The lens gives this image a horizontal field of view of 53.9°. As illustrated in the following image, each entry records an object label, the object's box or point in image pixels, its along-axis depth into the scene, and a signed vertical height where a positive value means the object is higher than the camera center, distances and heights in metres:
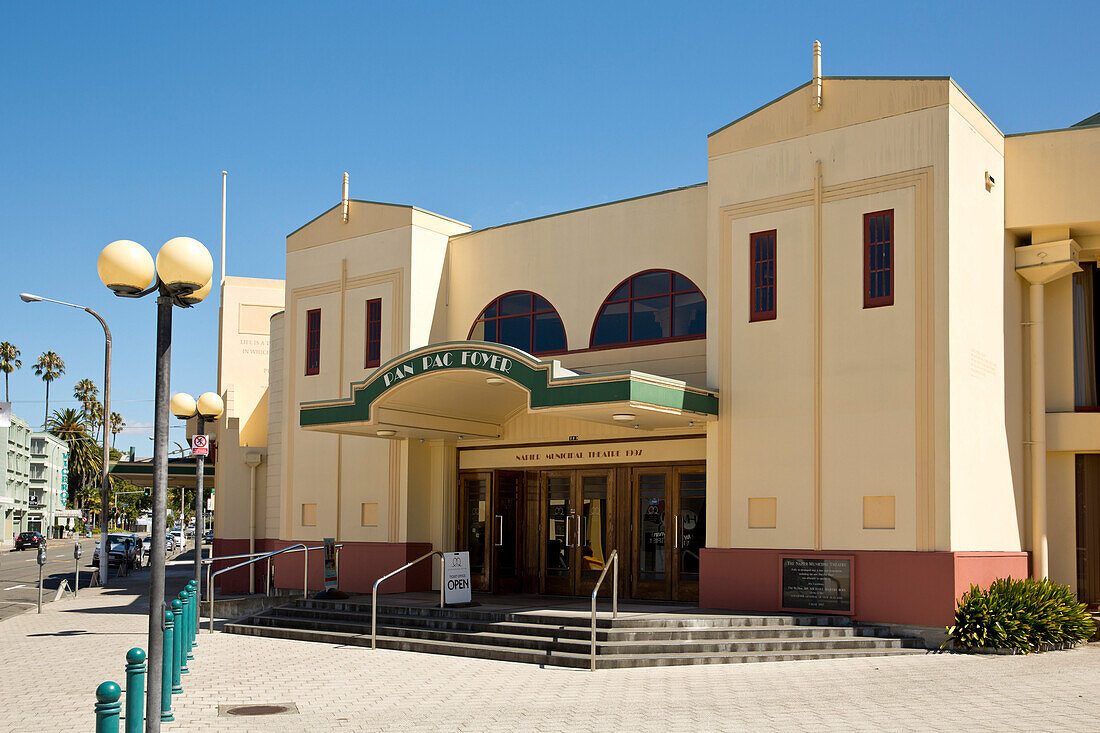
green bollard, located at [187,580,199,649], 16.08 -2.24
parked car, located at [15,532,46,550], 70.69 -5.52
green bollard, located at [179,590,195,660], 13.45 -2.19
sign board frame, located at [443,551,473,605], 18.23 -2.03
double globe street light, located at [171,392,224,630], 21.18 +1.00
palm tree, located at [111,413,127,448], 111.00 +3.60
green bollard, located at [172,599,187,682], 11.91 -2.20
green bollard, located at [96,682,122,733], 6.21 -1.44
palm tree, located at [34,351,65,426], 104.57 +8.78
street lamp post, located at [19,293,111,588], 30.03 -0.36
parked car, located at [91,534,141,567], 36.40 -3.28
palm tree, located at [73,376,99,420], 111.94 +6.53
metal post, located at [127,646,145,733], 7.76 -1.66
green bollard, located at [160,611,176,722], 10.40 -2.09
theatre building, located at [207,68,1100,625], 16.27 +1.32
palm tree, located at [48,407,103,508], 104.82 +0.22
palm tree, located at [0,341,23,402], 95.12 +8.76
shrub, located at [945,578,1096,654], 15.27 -2.22
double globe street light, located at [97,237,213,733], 7.88 +1.28
